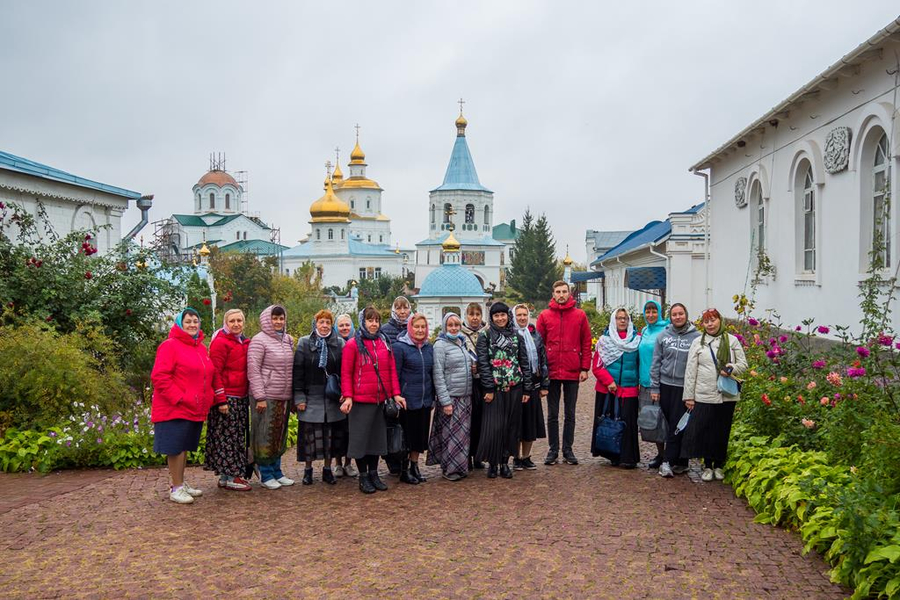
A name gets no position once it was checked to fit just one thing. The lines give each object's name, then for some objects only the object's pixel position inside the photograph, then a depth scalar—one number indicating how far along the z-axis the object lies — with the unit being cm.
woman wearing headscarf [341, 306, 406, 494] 784
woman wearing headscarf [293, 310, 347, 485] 798
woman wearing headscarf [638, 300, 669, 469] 852
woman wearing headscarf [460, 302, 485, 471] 831
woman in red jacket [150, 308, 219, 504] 730
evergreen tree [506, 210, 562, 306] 7838
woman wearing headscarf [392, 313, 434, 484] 812
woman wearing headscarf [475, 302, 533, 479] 833
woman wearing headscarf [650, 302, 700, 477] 823
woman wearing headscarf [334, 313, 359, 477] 821
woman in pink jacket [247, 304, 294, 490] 782
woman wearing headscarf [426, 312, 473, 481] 819
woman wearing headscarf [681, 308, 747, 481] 795
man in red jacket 891
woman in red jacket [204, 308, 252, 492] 780
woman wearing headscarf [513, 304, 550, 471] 866
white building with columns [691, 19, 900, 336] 965
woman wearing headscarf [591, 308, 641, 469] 862
